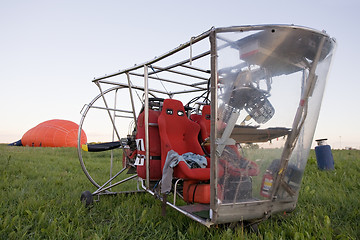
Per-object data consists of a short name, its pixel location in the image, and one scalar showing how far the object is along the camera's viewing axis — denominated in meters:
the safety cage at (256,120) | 2.87
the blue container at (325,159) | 7.61
